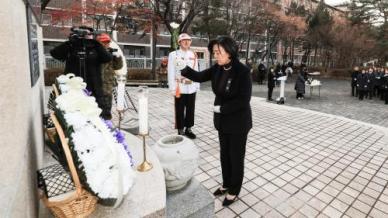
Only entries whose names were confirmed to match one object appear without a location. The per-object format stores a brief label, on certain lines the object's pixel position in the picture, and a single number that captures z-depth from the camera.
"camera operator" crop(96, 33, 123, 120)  3.58
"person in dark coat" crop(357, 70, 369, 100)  12.84
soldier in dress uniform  4.34
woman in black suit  2.49
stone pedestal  2.13
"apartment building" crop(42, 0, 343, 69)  20.05
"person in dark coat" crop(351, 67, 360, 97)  13.84
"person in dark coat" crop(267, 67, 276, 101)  10.85
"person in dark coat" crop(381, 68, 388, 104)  12.46
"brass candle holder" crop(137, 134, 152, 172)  2.09
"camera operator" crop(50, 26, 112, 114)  2.89
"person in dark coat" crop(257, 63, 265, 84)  19.58
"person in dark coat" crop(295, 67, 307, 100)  12.32
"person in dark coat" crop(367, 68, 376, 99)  12.87
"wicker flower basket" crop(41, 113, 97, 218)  1.26
